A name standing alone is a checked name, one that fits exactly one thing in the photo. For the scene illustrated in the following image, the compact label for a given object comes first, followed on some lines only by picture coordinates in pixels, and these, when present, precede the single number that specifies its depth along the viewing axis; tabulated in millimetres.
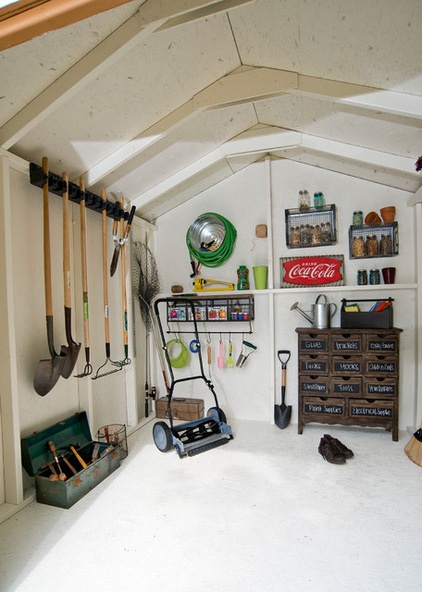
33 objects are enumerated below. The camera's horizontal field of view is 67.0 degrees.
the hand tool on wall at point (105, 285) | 2523
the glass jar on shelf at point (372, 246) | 2906
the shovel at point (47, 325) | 2025
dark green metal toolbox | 1909
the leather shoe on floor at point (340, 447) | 2406
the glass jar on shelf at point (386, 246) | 2869
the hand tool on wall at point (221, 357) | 3339
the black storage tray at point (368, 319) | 2703
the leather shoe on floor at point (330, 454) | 2336
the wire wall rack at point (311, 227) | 3045
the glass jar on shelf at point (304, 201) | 3115
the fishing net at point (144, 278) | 3277
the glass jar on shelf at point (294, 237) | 3105
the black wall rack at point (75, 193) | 2049
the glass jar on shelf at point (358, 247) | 2943
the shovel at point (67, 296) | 2164
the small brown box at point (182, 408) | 3191
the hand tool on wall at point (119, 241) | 2639
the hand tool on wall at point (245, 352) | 3225
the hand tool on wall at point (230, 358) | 3291
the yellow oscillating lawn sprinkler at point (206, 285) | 3238
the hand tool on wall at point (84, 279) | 2332
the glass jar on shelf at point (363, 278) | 2939
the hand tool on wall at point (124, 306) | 2783
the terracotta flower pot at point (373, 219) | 2896
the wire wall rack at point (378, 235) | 2877
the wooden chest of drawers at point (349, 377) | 2646
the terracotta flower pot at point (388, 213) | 2836
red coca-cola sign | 3031
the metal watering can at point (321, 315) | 2877
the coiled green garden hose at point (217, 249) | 3221
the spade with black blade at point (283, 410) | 3025
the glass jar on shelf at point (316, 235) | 3059
